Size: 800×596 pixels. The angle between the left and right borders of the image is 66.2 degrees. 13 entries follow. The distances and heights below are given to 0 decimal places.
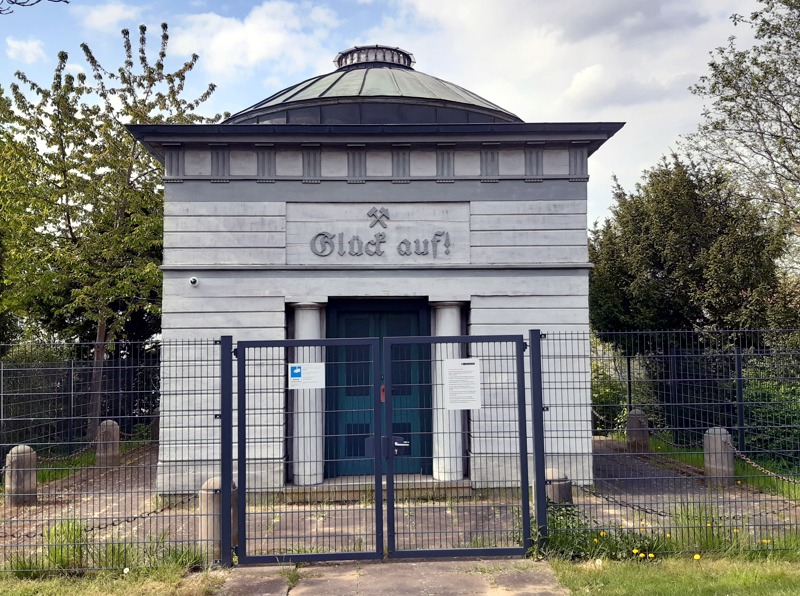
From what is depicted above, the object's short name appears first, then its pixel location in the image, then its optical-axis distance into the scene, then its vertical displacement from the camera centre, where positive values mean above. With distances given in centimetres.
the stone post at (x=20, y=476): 874 -179
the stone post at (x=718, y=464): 780 -171
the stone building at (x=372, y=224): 923 +189
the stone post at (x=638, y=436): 841 -131
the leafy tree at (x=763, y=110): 1443 +571
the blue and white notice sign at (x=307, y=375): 630 -27
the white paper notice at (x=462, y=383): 639 -38
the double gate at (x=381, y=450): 625 -136
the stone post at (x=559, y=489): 708 -167
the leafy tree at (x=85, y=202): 1438 +361
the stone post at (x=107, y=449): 669 -112
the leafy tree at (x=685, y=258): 1484 +218
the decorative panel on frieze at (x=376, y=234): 937 +173
